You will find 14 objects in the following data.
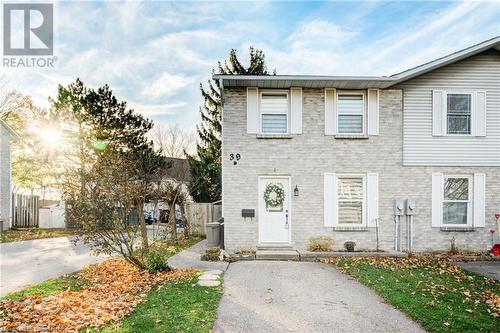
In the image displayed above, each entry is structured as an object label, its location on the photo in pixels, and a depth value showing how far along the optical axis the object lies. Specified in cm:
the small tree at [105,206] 759
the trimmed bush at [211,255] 985
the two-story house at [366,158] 1099
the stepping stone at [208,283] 705
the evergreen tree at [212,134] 1898
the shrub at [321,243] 1081
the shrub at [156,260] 804
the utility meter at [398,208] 1102
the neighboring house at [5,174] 1877
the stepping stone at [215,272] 817
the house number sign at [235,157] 1098
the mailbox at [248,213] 1087
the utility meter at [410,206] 1093
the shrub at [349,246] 1070
